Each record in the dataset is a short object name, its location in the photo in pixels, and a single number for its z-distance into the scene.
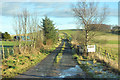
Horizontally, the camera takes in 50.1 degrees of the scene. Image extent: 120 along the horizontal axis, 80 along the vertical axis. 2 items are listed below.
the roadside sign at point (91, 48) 15.22
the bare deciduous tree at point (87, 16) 13.60
